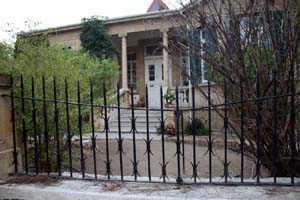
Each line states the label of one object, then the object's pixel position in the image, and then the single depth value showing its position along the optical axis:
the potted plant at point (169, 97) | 12.34
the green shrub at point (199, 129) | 11.17
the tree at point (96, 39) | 15.15
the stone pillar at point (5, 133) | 3.39
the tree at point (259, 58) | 3.60
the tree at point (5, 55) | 4.53
